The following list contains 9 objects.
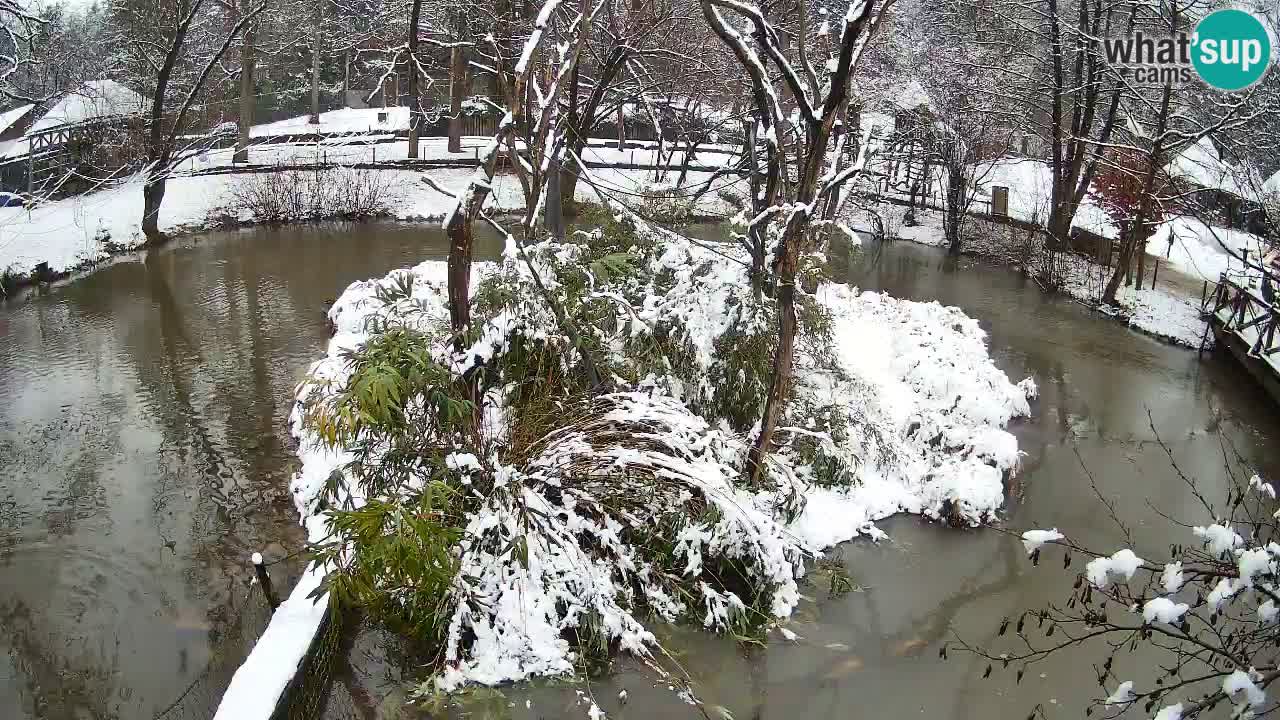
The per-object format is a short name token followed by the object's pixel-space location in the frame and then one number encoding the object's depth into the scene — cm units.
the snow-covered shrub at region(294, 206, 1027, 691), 579
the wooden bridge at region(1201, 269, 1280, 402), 1147
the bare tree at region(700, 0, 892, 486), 662
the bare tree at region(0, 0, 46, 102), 922
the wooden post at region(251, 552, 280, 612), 610
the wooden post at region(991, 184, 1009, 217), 2144
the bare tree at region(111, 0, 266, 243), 1850
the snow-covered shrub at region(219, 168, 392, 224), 2141
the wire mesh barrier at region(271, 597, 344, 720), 533
